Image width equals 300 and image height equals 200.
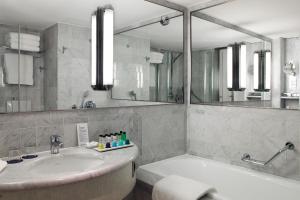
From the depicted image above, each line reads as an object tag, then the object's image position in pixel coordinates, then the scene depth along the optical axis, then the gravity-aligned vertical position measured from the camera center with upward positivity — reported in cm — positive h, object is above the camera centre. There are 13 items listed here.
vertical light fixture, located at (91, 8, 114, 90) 187 +40
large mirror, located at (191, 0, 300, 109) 194 +41
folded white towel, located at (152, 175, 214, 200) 160 -62
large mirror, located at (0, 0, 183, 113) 155 +31
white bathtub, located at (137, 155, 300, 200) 191 -70
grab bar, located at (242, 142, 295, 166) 194 -52
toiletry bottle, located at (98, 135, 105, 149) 177 -33
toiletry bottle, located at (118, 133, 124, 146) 186 -33
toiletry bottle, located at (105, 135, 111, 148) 179 -32
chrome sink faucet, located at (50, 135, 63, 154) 164 -30
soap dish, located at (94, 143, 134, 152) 172 -36
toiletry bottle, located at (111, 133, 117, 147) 182 -32
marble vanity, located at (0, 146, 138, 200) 114 -41
